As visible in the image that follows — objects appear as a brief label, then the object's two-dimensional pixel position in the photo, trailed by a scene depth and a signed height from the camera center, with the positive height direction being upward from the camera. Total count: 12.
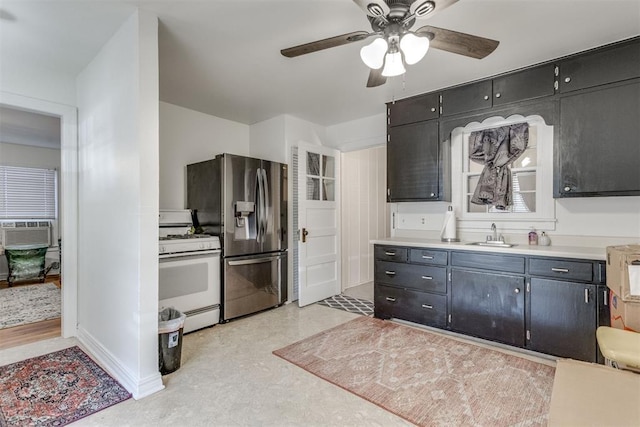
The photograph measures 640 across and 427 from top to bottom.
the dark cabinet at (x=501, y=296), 2.37 -0.73
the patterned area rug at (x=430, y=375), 1.90 -1.18
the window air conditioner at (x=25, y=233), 5.39 -0.31
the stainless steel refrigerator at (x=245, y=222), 3.47 -0.10
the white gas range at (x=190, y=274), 3.01 -0.60
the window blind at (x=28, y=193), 5.46 +0.39
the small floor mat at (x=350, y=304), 3.90 -1.19
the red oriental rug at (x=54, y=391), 1.88 -1.18
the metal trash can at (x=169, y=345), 2.34 -0.97
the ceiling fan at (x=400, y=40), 1.55 +0.95
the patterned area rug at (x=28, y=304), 3.57 -1.14
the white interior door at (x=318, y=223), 4.08 -0.14
